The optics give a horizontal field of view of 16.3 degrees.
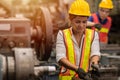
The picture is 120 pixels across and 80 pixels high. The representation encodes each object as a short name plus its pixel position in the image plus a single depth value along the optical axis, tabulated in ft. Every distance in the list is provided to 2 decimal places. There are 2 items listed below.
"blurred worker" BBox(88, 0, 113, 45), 23.62
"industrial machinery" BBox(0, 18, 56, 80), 9.09
